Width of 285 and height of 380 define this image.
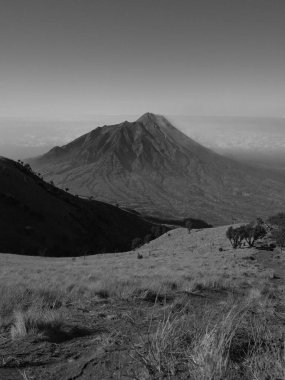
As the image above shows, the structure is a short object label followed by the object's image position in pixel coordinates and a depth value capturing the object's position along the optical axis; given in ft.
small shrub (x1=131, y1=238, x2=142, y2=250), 299.79
